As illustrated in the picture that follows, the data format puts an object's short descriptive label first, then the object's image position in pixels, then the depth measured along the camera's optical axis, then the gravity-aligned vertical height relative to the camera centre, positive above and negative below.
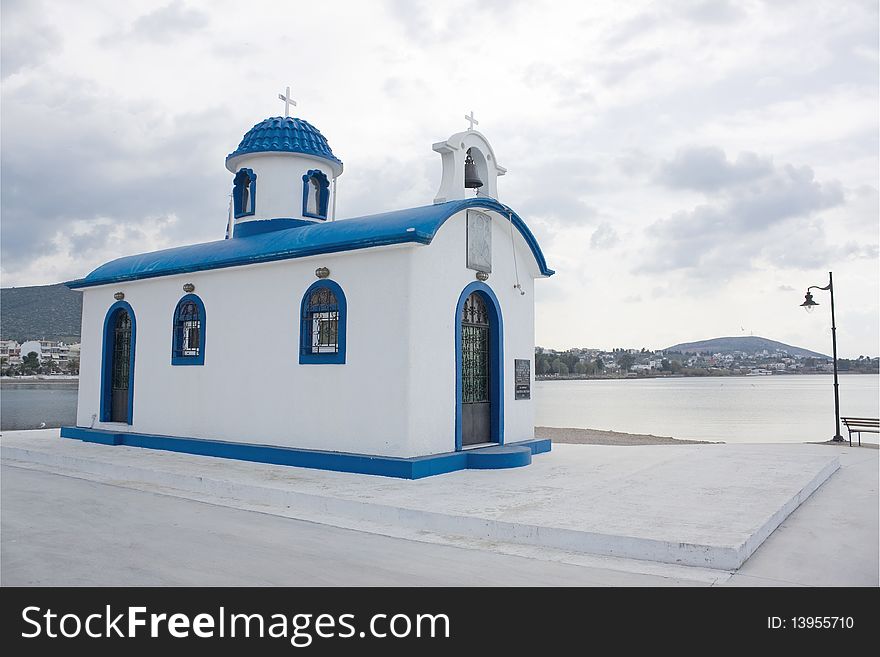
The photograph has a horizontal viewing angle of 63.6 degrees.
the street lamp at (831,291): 17.64 +1.79
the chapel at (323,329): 10.41 +0.80
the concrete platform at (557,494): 6.48 -1.41
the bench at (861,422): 16.86 -1.11
